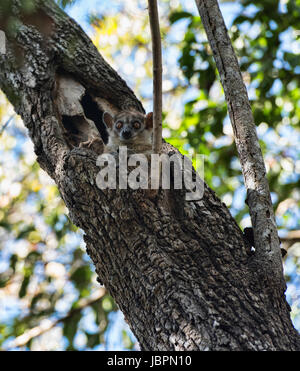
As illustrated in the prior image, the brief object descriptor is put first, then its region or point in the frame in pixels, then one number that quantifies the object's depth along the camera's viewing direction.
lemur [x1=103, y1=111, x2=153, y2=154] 4.50
